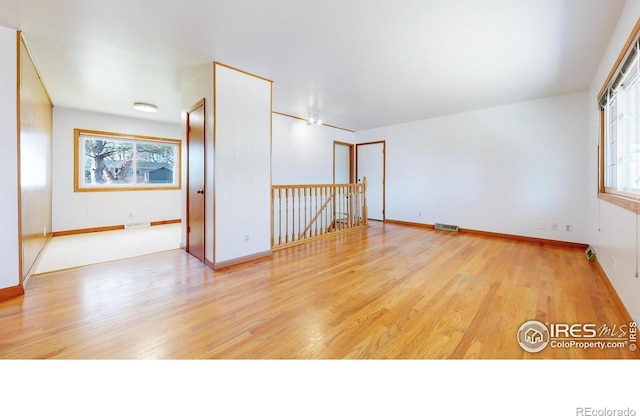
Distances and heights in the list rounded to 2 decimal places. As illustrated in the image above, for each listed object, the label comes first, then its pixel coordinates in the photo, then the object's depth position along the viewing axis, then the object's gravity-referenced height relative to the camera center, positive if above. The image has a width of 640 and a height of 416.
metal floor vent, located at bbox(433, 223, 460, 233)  5.54 -0.48
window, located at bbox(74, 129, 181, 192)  5.30 +0.93
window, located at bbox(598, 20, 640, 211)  2.11 +0.74
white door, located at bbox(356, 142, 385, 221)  6.94 +0.88
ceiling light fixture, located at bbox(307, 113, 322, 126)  5.54 +1.84
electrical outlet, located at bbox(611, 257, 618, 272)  2.41 -0.55
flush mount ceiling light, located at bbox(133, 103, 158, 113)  4.65 +1.73
